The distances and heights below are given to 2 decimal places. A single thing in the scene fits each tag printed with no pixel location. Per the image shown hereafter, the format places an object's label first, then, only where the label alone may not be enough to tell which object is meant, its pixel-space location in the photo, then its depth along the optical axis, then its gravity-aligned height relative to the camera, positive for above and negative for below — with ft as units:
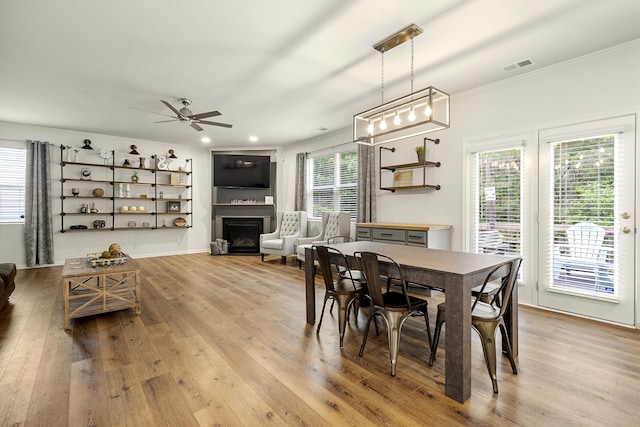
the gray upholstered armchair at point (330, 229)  19.01 -1.15
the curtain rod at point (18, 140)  18.80 +4.38
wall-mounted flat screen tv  25.61 +3.35
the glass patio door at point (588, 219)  9.92 -0.33
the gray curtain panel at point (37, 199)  19.07 +0.75
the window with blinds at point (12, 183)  18.92 +1.73
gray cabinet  13.34 -1.11
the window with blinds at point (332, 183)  20.52 +1.95
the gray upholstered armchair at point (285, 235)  21.12 -1.79
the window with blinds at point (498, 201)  12.39 +0.36
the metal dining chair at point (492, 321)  6.47 -2.36
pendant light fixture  8.30 +3.06
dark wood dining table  6.03 -1.60
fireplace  25.43 -1.76
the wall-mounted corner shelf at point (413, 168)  14.82 +2.16
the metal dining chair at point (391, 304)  7.09 -2.27
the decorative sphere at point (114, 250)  12.33 -1.56
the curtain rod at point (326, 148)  20.46 +4.39
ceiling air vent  10.88 +5.22
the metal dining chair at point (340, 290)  8.70 -2.31
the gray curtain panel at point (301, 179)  23.85 +2.42
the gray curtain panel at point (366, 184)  17.76 +1.52
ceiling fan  14.07 +4.37
